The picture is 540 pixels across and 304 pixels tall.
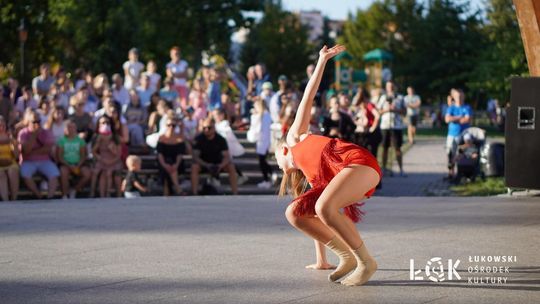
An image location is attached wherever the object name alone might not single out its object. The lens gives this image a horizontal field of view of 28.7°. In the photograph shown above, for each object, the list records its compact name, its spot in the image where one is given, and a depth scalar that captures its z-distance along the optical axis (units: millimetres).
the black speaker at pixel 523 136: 11156
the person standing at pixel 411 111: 32875
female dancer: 7645
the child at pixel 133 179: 17047
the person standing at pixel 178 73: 23172
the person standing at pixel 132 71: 22531
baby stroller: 20312
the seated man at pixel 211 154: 18125
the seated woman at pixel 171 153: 17812
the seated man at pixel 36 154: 16953
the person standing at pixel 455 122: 20828
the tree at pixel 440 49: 56312
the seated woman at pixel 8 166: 16438
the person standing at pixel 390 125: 22125
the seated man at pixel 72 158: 17344
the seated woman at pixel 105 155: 17328
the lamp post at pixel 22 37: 40125
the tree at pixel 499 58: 37781
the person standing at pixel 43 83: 21953
